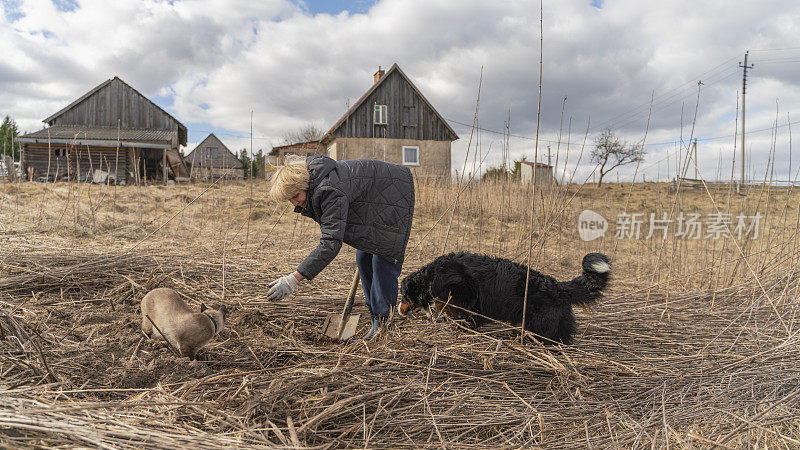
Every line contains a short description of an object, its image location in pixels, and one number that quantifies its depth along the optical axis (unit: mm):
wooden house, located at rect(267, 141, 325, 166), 21294
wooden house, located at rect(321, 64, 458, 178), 21156
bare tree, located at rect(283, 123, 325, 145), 32372
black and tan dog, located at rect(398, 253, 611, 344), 2498
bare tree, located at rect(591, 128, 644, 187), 26497
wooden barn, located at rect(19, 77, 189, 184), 18406
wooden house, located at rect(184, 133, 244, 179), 38625
